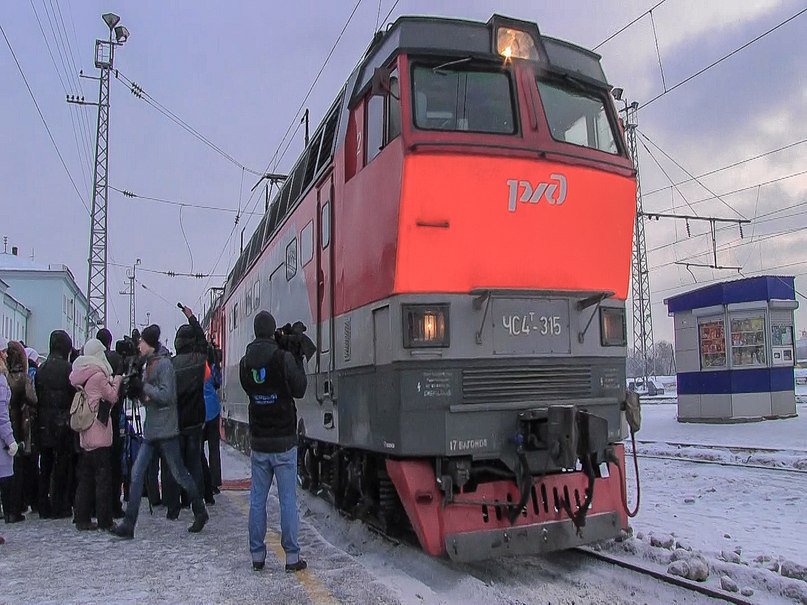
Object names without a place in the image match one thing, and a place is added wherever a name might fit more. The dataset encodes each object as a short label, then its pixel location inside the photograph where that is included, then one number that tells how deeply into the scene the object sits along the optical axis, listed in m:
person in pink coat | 6.55
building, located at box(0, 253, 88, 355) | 58.62
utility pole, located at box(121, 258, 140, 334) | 56.73
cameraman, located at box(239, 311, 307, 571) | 5.19
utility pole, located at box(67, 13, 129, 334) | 24.19
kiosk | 16.67
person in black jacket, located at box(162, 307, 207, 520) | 6.96
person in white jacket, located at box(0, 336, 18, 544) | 6.09
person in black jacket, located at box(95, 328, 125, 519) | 7.24
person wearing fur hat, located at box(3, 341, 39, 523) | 6.93
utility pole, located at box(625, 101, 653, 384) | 27.94
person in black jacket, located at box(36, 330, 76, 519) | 7.09
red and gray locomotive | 4.98
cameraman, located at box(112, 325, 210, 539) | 6.30
